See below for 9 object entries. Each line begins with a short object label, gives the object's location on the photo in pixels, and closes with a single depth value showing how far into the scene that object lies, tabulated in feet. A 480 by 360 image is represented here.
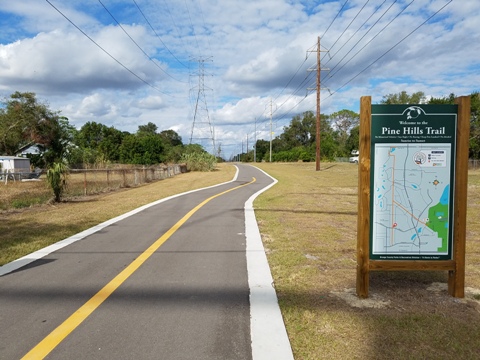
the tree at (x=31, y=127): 188.65
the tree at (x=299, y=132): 428.97
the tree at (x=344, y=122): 388.29
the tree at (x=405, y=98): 260.01
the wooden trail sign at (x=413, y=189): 13.91
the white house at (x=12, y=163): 145.79
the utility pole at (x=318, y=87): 132.36
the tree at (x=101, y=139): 310.45
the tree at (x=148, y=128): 462.60
